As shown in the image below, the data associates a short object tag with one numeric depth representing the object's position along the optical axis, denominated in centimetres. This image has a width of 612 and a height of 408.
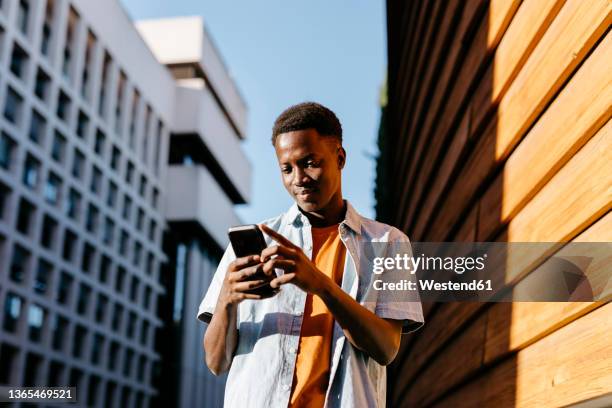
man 170
